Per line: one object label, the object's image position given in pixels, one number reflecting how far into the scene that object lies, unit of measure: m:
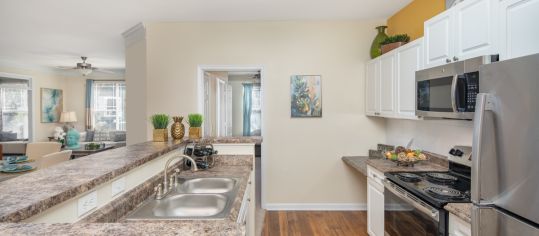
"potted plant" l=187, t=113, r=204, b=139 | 2.82
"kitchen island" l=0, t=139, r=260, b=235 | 0.82
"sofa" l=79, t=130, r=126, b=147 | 7.85
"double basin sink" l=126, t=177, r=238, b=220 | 1.47
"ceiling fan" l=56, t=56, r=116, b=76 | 5.74
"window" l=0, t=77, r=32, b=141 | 6.83
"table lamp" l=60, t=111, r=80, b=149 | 6.70
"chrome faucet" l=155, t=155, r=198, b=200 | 1.75
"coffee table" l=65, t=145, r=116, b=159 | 5.98
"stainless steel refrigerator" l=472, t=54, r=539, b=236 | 1.10
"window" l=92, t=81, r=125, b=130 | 8.35
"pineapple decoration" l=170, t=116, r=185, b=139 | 2.68
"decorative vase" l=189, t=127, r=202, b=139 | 2.82
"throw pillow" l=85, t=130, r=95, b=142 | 7.87
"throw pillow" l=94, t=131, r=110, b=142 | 7.89
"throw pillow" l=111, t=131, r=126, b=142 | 7.59
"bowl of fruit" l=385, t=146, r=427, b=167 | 2.73
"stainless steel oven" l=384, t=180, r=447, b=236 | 1.74
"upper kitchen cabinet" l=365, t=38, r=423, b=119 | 2.78
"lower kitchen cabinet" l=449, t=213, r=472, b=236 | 1.53
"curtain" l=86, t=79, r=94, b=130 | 8.20
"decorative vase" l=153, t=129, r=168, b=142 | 2.55
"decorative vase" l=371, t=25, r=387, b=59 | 3.71
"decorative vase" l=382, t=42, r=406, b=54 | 3.21
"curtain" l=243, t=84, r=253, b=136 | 8.80
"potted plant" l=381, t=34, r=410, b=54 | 3.22
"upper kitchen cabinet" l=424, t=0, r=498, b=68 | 1.81
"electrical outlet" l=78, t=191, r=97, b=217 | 1.17
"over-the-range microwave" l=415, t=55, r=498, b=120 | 1.85
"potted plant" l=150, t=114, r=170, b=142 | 2.54
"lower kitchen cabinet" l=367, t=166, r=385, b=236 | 2.61
